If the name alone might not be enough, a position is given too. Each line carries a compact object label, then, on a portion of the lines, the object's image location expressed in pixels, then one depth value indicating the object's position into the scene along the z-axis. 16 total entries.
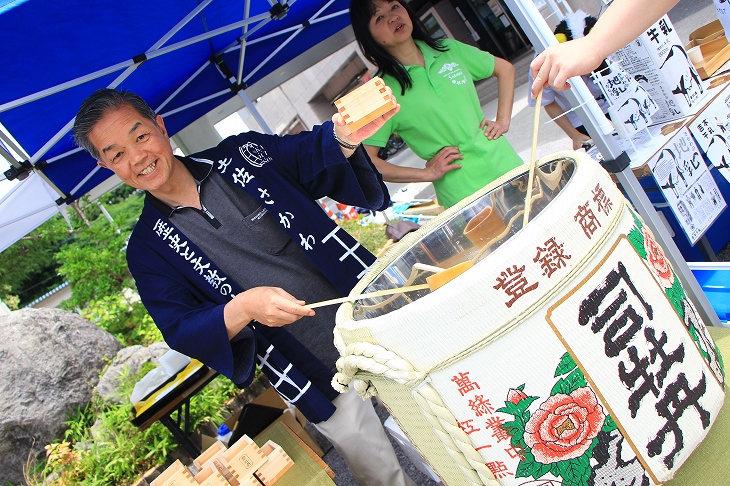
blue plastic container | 1.80
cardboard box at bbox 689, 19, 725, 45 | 3.17
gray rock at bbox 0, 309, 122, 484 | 3.93
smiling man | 1.72
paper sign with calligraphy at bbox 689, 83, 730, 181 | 2.38
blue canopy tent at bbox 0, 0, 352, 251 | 1.89
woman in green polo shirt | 2.17
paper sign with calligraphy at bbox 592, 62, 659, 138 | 2.24
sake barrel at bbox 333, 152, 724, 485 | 0.73
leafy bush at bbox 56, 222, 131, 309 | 6.43
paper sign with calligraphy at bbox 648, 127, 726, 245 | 2.18
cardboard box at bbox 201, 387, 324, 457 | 2.90
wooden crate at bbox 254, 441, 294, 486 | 1.77
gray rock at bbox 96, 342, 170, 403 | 3.92
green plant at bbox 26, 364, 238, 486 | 3.24
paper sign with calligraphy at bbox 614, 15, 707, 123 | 2.33
